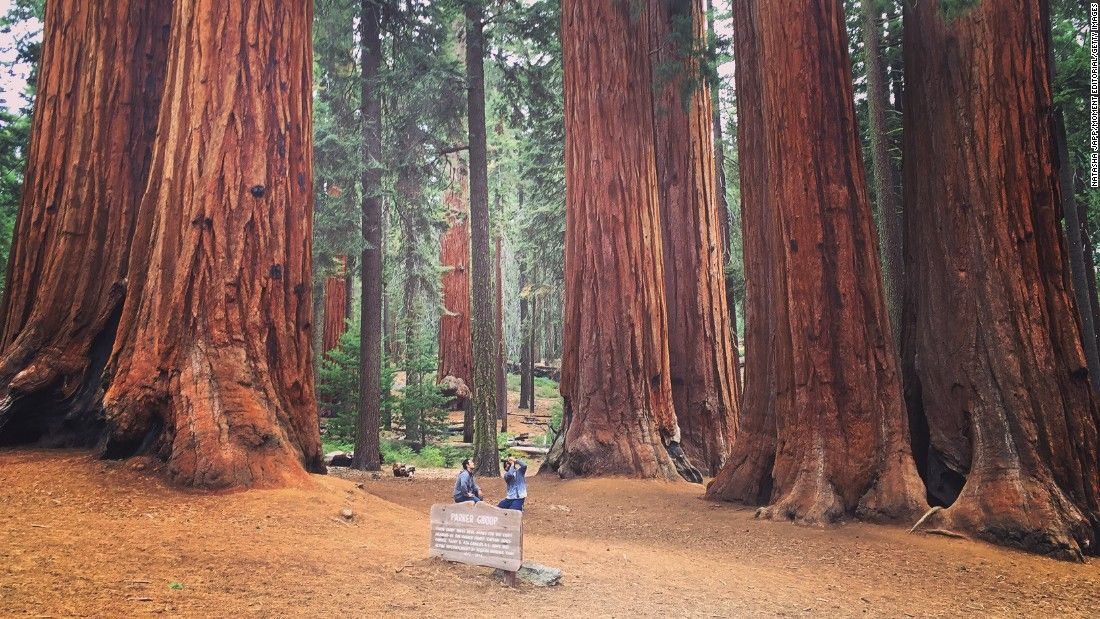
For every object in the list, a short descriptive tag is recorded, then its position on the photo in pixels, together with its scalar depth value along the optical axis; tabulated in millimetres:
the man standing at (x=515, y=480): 6602
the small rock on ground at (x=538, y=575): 4918
